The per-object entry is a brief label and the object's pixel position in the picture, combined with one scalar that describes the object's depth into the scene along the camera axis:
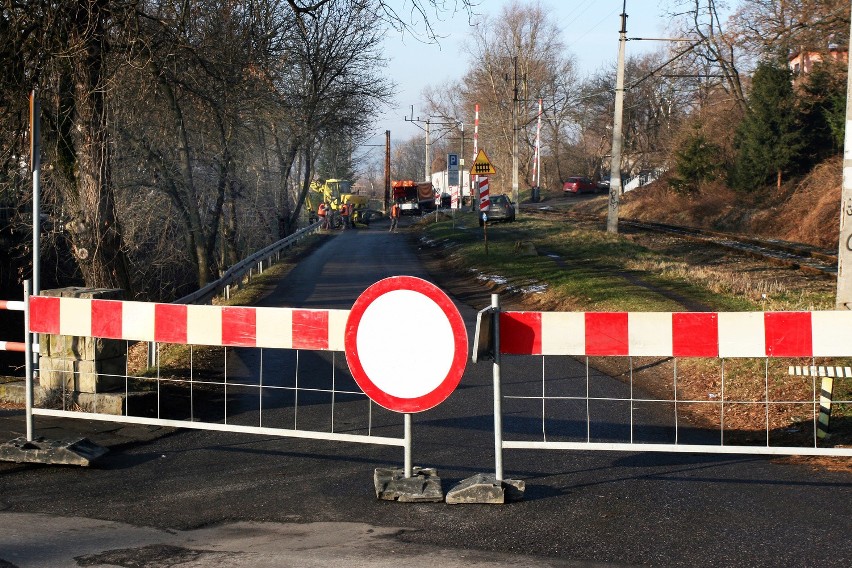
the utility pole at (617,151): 33.91
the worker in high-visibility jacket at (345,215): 57.44
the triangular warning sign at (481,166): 32.47
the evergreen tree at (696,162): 51.41
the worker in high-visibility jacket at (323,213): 54.77
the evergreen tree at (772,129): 43.91
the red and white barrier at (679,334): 6.02
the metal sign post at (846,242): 9.53
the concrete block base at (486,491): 5.77
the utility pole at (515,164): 48.12
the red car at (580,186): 79.56
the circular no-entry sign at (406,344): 5.86
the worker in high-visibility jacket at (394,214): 51.78
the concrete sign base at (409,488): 5.88
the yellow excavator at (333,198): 69.56
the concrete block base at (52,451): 6.75
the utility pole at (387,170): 78.72
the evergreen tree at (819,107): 43.06
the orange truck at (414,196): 72.31
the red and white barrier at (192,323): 6.62
